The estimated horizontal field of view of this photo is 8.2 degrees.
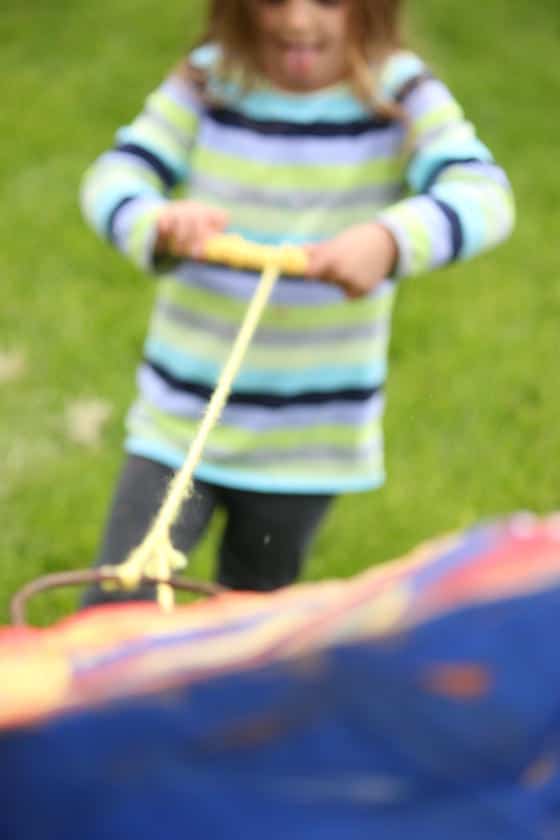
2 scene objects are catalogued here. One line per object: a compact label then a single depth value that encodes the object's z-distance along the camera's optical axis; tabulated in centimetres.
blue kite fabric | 260
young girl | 406
